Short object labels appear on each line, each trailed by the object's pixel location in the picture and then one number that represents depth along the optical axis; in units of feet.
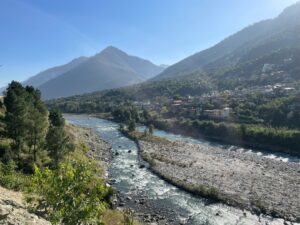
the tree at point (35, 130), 105.70
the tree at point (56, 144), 107.84
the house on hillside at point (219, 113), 279.05
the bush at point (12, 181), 64.31
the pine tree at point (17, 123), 101.98
